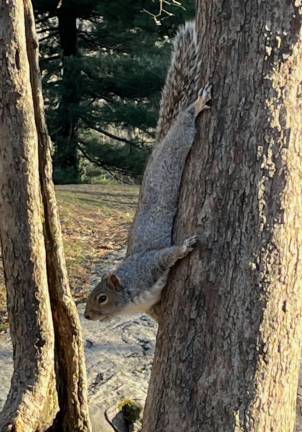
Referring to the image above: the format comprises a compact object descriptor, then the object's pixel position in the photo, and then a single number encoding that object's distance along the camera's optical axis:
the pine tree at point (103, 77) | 11.73
